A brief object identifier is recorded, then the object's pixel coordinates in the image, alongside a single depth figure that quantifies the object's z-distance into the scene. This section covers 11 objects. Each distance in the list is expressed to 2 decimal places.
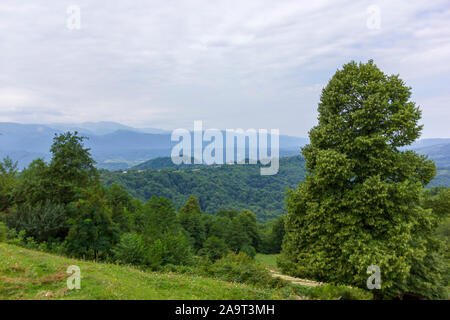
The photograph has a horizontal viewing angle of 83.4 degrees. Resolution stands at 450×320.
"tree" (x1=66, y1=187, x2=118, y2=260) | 22.88
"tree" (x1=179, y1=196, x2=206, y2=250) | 69.00
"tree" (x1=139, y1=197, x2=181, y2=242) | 50.10
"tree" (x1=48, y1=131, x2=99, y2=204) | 28.02
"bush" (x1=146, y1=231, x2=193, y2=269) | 19.69
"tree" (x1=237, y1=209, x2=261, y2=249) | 83.81
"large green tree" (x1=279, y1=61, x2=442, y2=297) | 13.95
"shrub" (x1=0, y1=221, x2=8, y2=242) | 19.71
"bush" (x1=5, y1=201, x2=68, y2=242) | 23.83
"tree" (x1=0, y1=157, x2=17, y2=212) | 31.39
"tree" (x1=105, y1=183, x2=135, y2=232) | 37.53
